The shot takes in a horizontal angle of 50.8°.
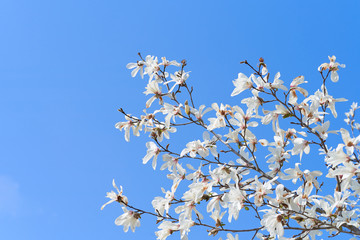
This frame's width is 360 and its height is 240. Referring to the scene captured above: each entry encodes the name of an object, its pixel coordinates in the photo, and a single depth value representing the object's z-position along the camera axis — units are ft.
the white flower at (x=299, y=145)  8.93
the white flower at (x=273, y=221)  8.05
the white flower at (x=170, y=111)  10.20
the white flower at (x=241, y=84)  9.17
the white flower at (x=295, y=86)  9.34
